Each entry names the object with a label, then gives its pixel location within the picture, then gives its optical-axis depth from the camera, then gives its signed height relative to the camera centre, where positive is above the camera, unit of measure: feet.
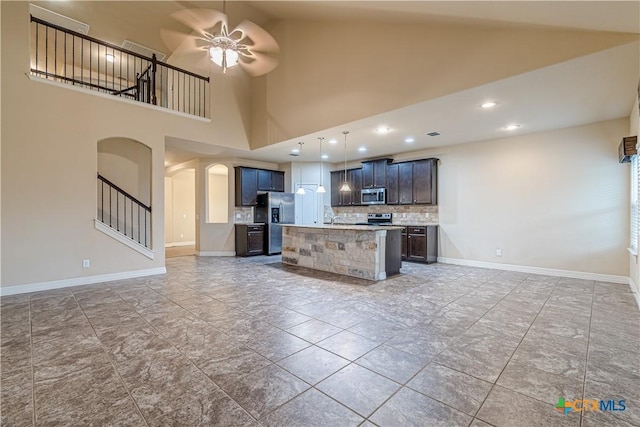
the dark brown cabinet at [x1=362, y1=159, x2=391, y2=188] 25.20 +3.83
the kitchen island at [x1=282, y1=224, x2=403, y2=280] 16.42 -2.29
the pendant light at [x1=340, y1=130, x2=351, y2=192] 18.34 +5.42
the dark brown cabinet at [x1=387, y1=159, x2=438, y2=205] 22.59 +2.69
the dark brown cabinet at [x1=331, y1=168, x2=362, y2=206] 27.22 +2.56
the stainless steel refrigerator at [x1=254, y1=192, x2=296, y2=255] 26.73 -0.05
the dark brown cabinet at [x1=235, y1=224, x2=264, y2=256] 26.04 -2.35
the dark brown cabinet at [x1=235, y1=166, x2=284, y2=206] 26.76 +3.13
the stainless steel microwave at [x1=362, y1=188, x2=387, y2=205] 25.30 +1.71
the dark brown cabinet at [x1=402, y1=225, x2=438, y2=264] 21.68 -2.33
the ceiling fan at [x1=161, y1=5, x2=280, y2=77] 10.86 +7.52
